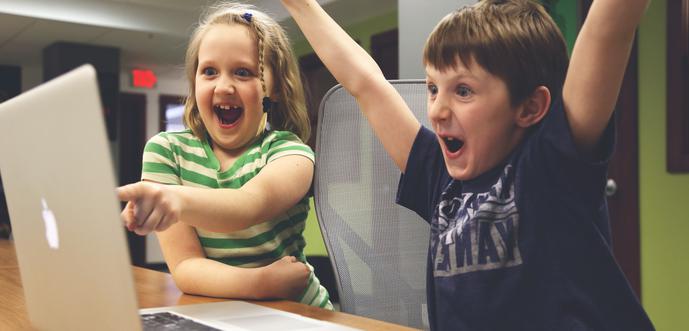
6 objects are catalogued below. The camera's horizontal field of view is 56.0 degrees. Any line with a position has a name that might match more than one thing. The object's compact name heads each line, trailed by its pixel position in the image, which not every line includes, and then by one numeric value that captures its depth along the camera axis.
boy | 0.74
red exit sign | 7.94
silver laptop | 0.48
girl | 1.01
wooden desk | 0.83
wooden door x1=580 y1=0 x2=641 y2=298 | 3.11
